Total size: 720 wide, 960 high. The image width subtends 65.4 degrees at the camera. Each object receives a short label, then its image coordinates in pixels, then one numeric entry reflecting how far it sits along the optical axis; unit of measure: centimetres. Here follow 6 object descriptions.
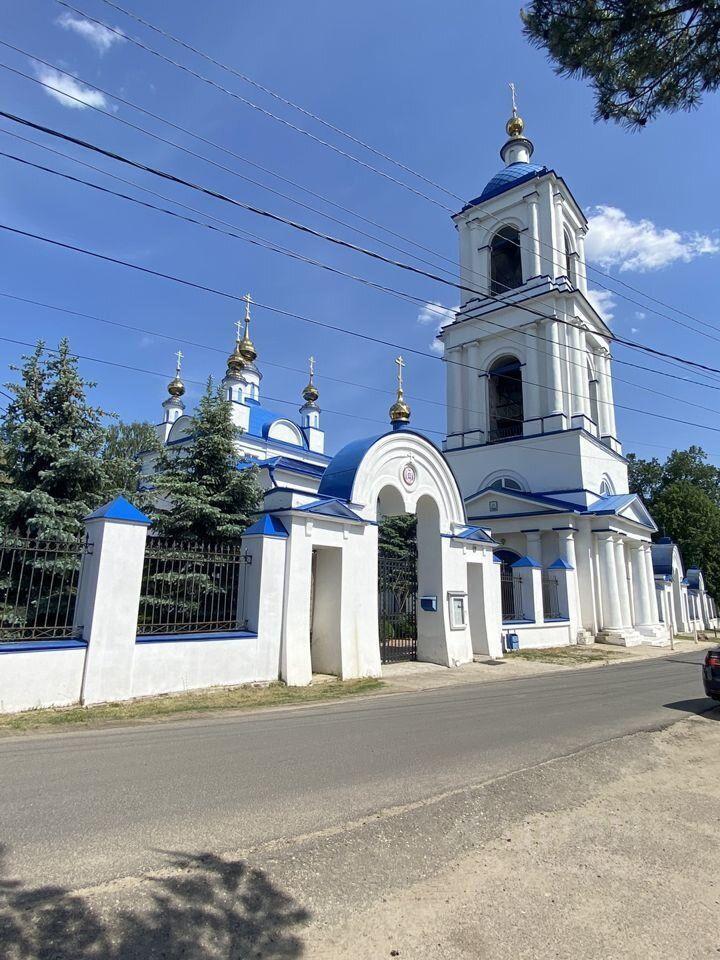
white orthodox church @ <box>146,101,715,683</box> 1156
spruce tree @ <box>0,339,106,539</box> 1311
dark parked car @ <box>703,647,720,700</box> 834
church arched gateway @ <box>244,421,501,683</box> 1055
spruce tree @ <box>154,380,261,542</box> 1305
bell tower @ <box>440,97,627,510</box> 2500
